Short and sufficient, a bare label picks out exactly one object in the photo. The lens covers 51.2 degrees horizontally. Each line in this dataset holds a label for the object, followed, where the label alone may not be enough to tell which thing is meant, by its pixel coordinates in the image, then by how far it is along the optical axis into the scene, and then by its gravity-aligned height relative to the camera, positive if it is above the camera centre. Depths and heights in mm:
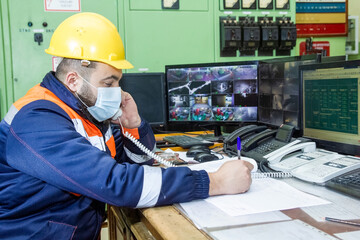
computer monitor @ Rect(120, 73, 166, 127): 2379 -44
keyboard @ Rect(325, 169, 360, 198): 1009 -275
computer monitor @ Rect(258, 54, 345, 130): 1722 -23
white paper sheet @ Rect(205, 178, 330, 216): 921 -299
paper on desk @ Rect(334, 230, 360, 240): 739 -303
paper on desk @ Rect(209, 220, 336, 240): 746 -300
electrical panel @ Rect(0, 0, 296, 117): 2809 +459
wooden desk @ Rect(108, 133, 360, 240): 798 -313
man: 945 -194
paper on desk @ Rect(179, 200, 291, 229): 833 -301
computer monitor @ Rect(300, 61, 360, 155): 1255 -75
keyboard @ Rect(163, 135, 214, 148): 1925 -285
